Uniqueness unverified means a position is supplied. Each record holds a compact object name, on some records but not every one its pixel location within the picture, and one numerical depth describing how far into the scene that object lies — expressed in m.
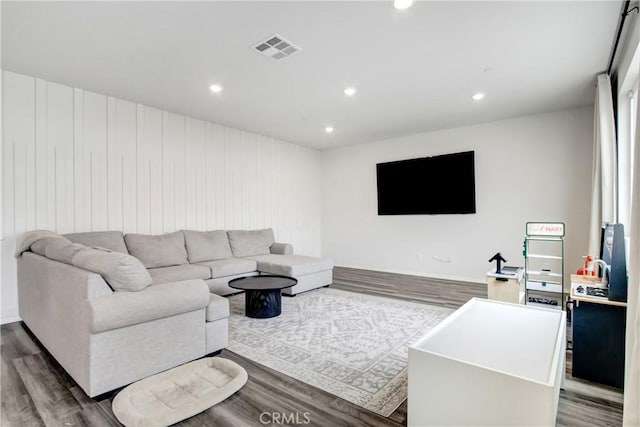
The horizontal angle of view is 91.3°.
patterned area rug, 2.13
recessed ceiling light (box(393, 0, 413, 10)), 2.27
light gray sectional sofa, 1.94
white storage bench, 1.28
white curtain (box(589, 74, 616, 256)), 3.37
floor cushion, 1.74
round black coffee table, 3.49
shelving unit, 3.73
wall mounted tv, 5.43
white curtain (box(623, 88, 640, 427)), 1.18
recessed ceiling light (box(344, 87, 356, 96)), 3.86
